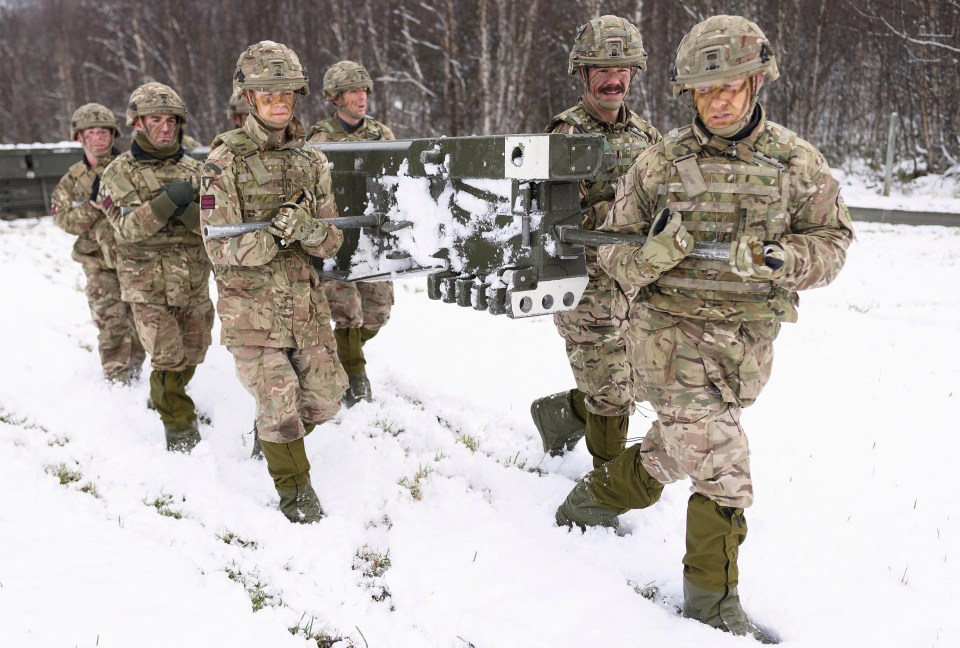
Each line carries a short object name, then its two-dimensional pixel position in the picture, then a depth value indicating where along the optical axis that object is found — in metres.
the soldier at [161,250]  4.82
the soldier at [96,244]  5.96
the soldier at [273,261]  3.66
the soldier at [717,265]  2.62
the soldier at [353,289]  5.47
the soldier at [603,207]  3.70
